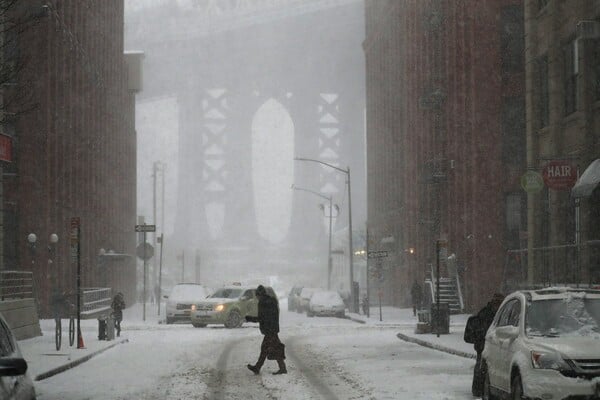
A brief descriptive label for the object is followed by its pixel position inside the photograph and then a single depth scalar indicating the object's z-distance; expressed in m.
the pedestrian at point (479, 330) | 15.31
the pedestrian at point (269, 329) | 19.47
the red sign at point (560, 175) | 26.17
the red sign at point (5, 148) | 20.83
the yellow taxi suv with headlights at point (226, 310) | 39.44
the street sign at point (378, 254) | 43.22
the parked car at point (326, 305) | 52.56
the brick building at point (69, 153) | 45.62
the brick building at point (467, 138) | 48.69
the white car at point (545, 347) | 11.34
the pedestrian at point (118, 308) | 33.27
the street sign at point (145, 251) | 44.25
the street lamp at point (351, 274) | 56.41
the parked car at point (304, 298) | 60.06
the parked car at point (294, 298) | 67.19
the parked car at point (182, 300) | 43.81
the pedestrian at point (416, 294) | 52.44
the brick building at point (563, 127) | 26.83
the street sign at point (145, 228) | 40.69
